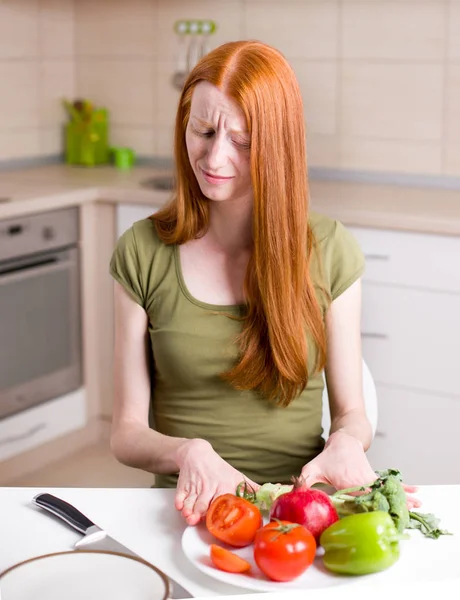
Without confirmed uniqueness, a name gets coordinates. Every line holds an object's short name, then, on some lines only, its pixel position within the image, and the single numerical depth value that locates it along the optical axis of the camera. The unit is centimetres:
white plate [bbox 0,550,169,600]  141
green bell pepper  162
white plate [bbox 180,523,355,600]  163
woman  208
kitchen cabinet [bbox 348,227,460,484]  347
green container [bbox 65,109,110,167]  488
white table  165
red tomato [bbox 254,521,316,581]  162
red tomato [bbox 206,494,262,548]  170
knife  173
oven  386
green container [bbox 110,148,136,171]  484
